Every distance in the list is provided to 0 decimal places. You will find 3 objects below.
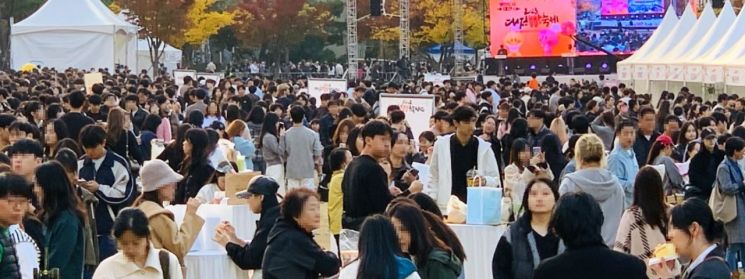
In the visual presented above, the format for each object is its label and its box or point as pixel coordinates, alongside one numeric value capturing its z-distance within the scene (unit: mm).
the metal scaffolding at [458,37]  59812
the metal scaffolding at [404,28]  59000
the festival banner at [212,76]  38481
